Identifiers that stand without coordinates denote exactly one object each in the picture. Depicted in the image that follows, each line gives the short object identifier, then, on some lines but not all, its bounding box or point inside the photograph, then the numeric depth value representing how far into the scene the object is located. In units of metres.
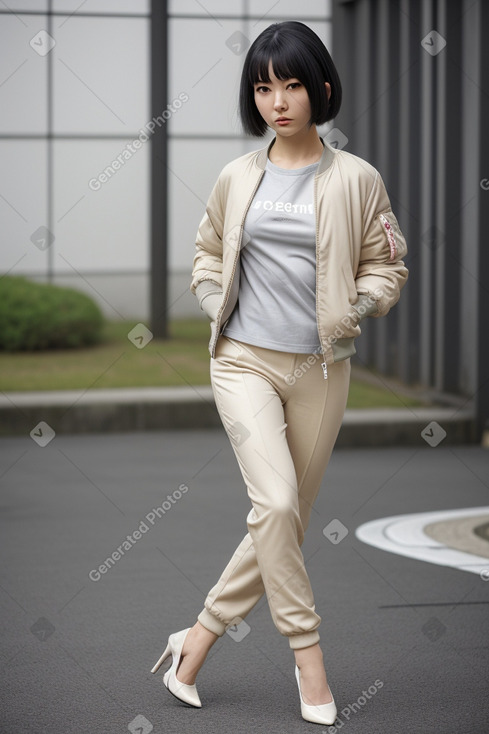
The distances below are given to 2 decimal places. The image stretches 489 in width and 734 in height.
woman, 5.38
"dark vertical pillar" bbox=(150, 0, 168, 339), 24.07
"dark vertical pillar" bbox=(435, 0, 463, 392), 17.07
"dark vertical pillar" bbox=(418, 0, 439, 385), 17.93
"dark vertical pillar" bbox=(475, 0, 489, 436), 15.80
